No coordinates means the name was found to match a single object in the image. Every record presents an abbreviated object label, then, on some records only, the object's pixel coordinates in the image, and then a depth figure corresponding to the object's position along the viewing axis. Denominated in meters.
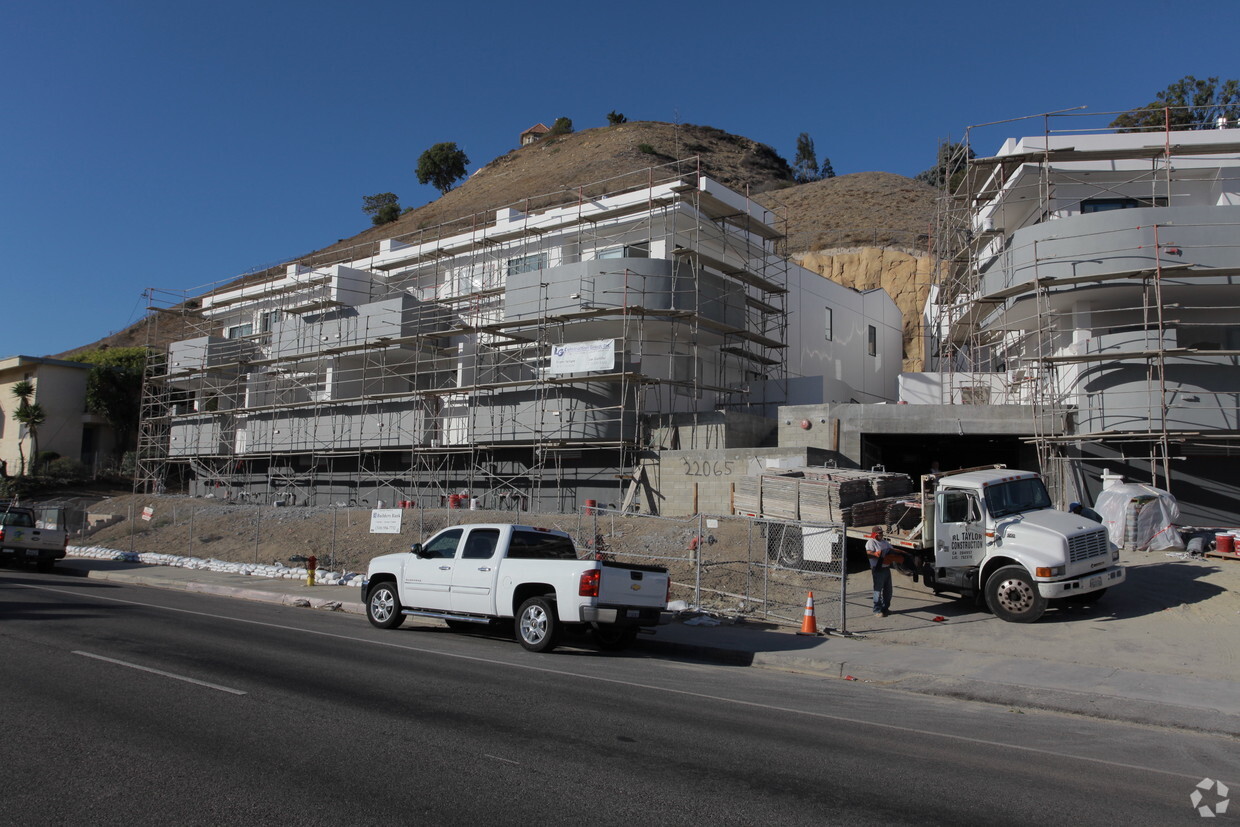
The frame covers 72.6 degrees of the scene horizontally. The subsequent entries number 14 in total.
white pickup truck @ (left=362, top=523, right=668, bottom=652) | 11.57
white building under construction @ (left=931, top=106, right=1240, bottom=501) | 21.17
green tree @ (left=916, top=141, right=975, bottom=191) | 28.16
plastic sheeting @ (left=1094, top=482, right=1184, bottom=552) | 18.03
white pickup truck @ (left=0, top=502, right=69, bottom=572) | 22.72
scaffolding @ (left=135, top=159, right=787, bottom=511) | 27.69
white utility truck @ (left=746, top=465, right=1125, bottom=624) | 13.41
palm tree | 46.38
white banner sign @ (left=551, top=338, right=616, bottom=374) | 26.19
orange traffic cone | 13.79
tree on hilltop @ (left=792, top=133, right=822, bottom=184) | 114.50
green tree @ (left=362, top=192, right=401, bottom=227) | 106.19
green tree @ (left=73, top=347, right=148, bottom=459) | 49.94
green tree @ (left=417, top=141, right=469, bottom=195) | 114.94
